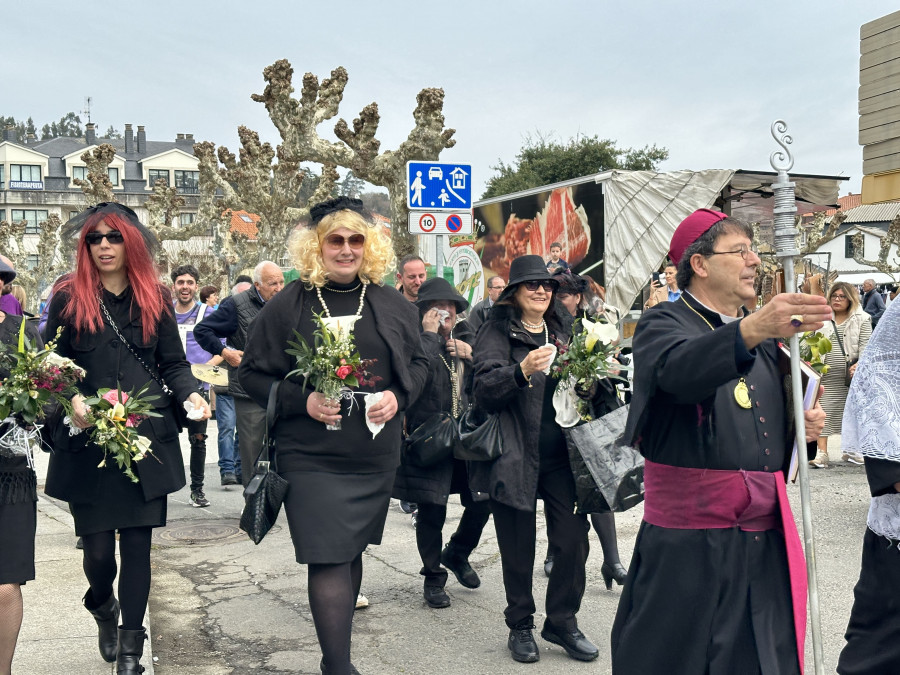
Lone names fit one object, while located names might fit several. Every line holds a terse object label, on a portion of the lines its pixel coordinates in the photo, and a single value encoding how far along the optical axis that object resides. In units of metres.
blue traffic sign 10.08
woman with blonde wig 3.78
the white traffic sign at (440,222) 10.08
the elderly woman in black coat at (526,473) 4.73
